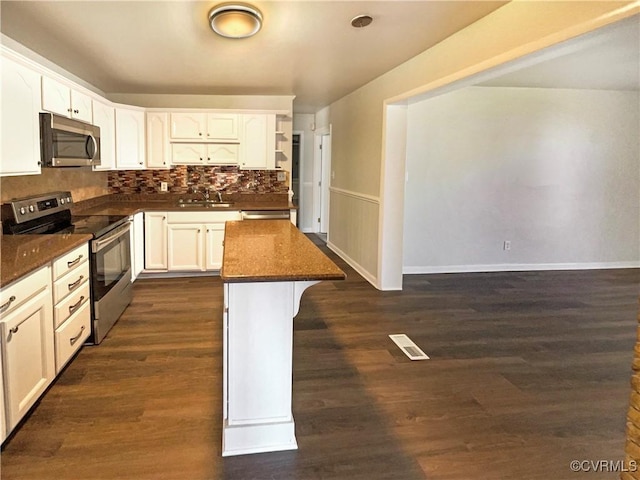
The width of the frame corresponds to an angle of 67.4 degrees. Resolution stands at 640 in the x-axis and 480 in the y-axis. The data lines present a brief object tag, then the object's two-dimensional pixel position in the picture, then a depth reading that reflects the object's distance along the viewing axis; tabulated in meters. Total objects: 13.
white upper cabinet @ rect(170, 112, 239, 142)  5.57
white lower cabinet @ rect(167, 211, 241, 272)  5.36
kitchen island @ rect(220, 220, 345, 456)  2.17
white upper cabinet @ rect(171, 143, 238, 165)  5.66
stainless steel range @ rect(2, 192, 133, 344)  3.29
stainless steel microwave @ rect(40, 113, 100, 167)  3.20
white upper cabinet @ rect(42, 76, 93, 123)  3.27
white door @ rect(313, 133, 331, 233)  8.55
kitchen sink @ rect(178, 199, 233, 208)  5.47
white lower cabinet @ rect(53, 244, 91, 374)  2.77
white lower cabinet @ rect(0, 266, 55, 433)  2.16
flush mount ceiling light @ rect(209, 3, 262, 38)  2.83
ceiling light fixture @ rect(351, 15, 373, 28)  3.01
